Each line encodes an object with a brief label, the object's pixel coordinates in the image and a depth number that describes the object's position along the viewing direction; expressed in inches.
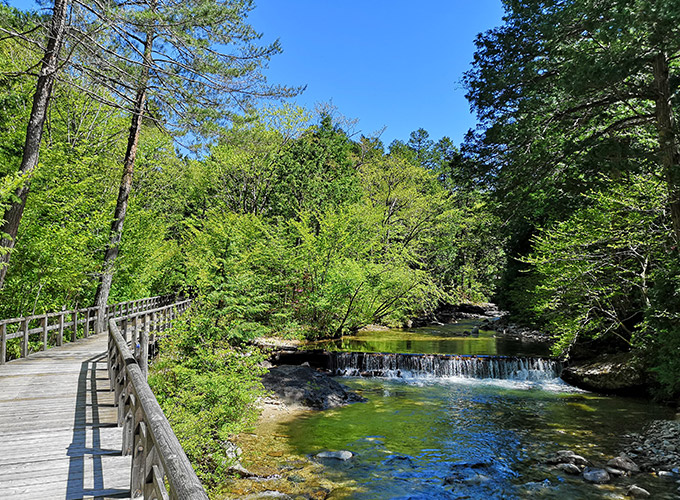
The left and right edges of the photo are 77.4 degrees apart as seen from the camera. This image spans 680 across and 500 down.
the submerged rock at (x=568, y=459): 344.1
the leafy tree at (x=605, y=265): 509.4
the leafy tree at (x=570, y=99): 340.8
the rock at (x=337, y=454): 360.8
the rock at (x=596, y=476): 313.7
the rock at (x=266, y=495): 286.4
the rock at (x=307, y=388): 518.9
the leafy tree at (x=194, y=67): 441.4
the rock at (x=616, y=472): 323.9
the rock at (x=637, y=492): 291.7
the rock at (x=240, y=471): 317.4
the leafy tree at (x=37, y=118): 373.7
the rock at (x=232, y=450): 325.4
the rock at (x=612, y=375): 533.6
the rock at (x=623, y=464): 331.0
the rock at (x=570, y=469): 328.2
